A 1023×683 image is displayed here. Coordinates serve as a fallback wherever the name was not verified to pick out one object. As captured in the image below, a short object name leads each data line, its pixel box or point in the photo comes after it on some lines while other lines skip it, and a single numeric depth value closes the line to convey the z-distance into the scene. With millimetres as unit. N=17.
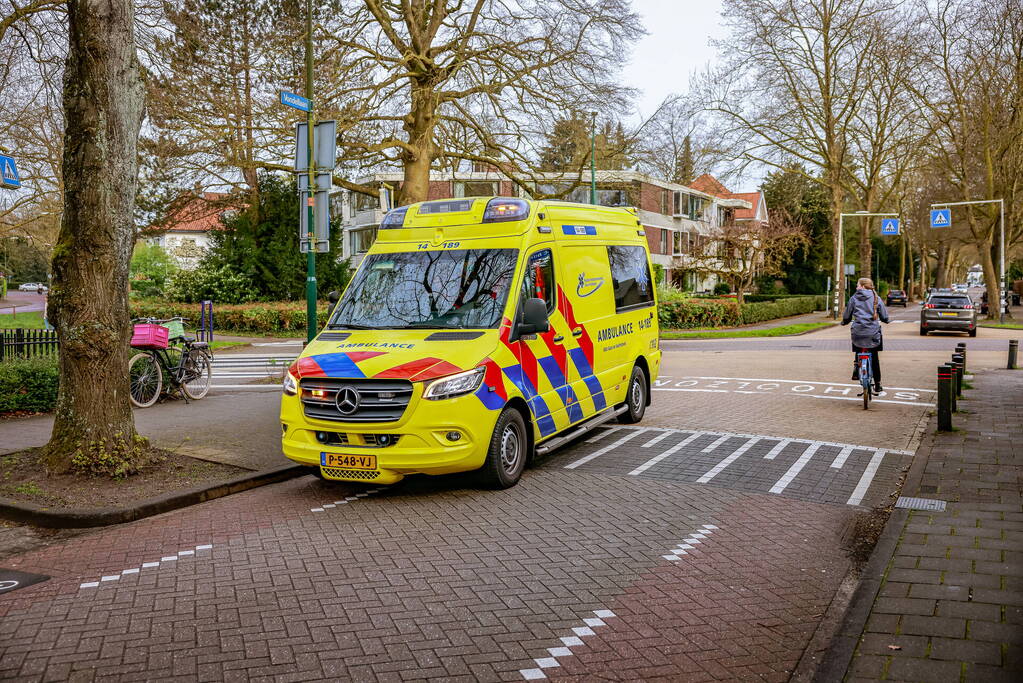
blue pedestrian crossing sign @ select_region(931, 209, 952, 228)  38156
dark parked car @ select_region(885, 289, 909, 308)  62719
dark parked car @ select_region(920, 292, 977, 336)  29500
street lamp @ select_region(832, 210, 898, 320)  43500
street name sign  11655
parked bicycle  11570
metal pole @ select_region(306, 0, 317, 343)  12281
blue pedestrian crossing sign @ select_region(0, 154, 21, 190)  8891
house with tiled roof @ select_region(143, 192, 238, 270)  27281
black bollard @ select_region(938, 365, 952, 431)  9867
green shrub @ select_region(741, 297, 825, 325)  39375
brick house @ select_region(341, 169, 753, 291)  51716
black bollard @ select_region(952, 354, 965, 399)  12586
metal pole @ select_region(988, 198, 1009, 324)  37800
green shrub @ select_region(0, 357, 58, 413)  10523
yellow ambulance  6641
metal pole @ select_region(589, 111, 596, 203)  23166
